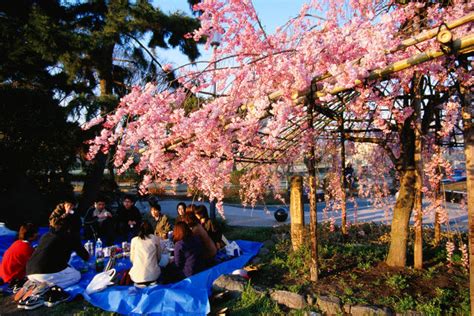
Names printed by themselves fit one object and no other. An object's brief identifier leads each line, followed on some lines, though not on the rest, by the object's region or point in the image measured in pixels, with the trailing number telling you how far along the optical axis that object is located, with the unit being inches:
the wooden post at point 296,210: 201.5
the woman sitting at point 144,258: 161.0
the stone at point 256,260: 197.9
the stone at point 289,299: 134.8
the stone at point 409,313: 117.2
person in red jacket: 173.2
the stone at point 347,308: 125.7
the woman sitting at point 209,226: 214.7
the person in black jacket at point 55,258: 160.2
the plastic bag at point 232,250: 213.3
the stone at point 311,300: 134.7
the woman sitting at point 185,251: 167.2
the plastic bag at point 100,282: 159.0
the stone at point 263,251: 218.6
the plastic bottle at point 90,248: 211.3
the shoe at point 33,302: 151.1
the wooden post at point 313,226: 151.1
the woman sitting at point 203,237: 185.1
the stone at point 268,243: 241.4
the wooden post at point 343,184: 200.8
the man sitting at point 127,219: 262.2
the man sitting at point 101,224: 258.5
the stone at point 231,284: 151.4
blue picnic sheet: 142.3
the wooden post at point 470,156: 103.6
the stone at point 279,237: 248.9
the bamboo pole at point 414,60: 87.9
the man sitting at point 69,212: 239.6
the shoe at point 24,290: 156.8
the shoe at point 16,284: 170.7
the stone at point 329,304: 127.5
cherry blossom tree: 113.4
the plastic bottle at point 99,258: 188.2
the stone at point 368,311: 119.6
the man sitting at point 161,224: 233.3
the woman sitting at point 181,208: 232.9
